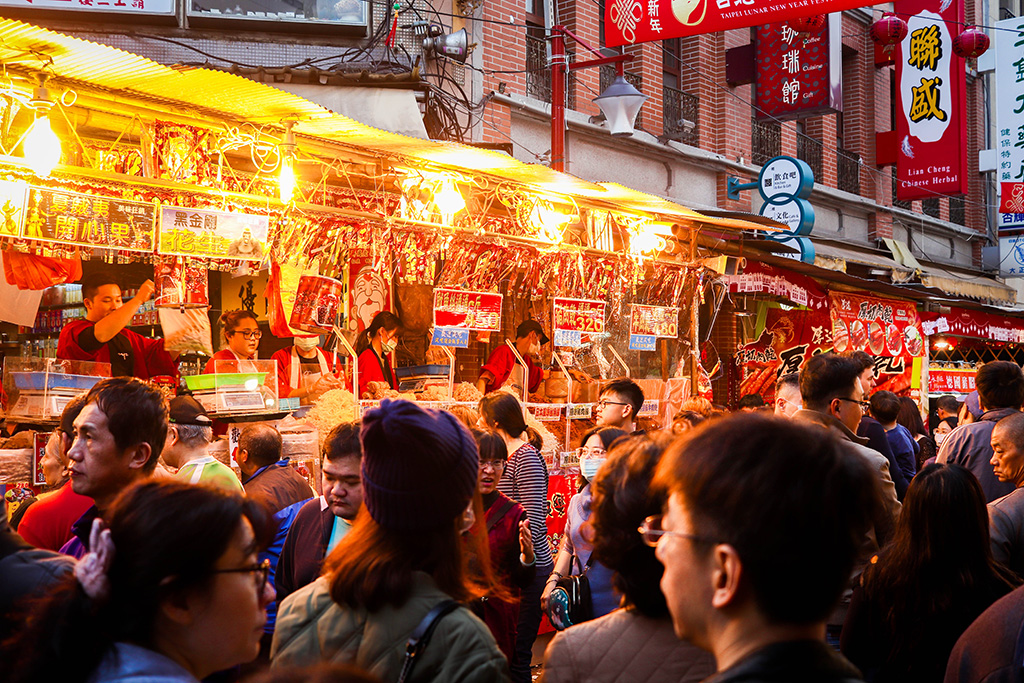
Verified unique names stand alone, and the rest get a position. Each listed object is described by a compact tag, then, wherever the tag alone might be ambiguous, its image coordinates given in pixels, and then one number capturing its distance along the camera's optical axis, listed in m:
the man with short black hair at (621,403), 6.31
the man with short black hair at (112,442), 3.52
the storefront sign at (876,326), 12.44
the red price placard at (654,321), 9.49
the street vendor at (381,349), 8.58
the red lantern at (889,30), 13.66
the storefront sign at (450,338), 7.71
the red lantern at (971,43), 13.29
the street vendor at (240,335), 7.71
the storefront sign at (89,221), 5.21
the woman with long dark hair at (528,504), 5.34
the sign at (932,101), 15.09
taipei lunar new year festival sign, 7.85
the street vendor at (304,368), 7.72
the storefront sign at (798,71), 13.00
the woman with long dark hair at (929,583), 3.18
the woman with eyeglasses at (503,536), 4.52
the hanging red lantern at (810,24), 12.35
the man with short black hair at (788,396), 5.62
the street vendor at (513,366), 9.48
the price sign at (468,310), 7.76
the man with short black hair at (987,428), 5.99
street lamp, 9.56
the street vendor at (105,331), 6.83
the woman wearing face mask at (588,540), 3.37
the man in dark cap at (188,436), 4.73
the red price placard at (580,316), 8.68
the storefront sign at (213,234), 5.72
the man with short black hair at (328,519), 3.43
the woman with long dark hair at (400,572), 2.22
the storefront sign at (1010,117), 16.33
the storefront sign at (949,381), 15.91
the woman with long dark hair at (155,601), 1.74
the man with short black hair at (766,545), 1.53
